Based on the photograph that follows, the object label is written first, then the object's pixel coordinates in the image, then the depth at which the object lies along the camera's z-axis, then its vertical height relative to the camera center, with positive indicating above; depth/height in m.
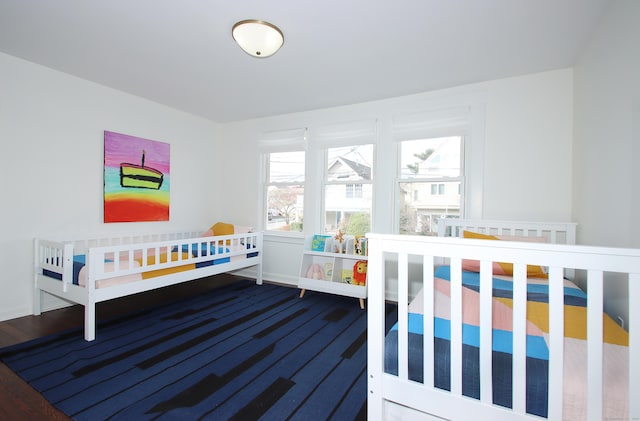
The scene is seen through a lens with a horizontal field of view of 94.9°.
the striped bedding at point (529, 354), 0.84 -0.47
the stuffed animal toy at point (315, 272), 3.31 -0.71
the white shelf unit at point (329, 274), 2.98 -0.72
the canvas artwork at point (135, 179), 3.11 +0.32
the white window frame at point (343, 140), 3.35 +0.84
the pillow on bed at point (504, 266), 2.06 -0.39
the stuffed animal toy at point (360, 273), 3.06 -0.65
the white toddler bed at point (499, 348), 0.78 -0.46
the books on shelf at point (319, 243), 3.42 -0.38
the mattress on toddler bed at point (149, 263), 2.29 -0.50
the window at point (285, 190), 3.89 +0.26
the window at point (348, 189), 3.46 +0.26
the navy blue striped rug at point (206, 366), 1.48 -0.99
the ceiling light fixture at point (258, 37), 1.89 +1.14
